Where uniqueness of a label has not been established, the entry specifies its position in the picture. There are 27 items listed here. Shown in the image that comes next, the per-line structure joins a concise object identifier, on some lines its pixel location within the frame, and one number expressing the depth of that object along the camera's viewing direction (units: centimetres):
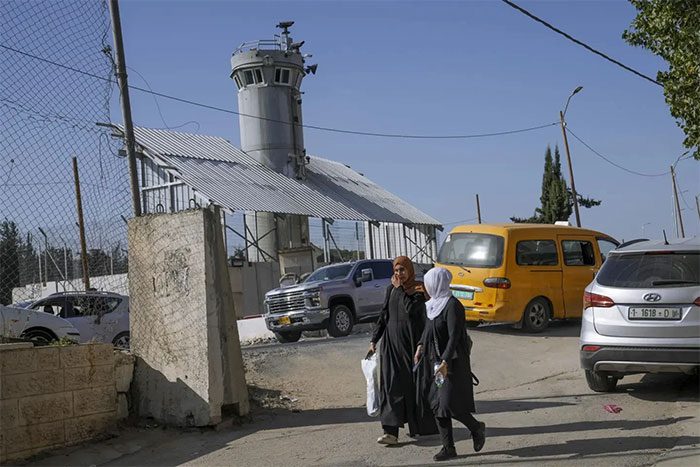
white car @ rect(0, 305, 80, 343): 1306
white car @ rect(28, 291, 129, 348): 1405
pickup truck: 1686
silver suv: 825
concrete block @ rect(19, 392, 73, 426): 741
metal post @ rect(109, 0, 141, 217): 980
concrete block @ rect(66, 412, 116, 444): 784
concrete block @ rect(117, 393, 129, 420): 854
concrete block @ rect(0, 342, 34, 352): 738
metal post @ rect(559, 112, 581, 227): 3550
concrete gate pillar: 841
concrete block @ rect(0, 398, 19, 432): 723
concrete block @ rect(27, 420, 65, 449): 745
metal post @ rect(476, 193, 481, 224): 5400
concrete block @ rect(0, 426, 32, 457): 721
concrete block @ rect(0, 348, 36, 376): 732
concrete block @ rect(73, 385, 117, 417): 796
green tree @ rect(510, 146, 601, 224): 5434
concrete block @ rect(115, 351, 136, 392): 866
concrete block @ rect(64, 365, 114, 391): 791
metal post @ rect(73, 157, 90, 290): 875
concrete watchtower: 3600
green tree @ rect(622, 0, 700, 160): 1310
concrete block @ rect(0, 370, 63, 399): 733
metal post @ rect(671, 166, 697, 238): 5591
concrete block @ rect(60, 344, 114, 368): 792
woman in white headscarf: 663
